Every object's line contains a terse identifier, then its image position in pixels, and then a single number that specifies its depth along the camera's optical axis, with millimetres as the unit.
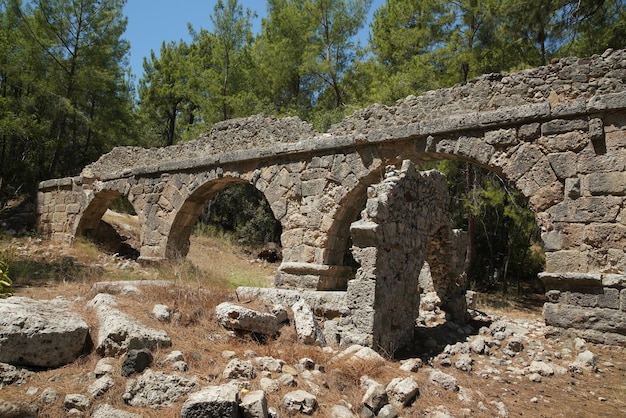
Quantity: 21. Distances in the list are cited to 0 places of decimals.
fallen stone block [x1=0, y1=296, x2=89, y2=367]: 3682
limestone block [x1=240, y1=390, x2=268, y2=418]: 3188
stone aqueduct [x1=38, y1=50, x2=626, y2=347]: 5973
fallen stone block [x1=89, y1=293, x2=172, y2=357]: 4027
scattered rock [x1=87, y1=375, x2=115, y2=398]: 3377
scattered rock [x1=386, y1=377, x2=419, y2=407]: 3988
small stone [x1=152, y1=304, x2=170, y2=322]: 4957
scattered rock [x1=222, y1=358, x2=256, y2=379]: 3848
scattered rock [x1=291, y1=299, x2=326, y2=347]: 5270
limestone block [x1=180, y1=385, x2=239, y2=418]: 3047
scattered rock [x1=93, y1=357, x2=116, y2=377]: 3678
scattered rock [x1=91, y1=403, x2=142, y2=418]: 3115
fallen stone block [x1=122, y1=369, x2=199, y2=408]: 3345
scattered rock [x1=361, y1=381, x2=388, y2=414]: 3783
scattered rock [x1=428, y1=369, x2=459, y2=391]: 4470
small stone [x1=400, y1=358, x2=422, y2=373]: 4938
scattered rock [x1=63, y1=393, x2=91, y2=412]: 3195
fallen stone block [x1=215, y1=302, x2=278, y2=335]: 4953
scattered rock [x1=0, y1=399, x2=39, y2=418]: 2980
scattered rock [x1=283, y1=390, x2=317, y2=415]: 3492
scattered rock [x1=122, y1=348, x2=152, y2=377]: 3678
